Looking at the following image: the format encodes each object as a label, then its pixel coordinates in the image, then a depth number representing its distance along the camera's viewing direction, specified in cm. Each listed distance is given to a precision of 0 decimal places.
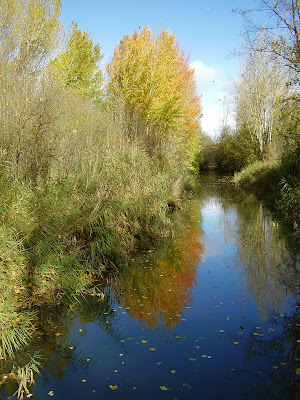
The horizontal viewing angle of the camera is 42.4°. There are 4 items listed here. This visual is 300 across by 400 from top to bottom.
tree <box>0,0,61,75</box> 1151
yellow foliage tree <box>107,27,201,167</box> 1859
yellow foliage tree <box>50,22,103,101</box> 2972
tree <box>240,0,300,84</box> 1377
